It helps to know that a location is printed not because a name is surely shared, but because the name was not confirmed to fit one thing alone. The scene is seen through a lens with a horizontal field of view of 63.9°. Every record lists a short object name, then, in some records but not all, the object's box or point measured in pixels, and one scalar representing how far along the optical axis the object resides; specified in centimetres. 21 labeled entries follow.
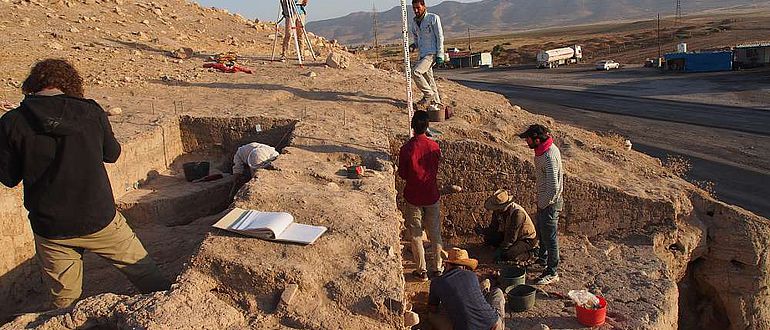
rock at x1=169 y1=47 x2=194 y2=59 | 1234
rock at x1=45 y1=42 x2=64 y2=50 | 1144
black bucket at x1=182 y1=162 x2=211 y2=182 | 738
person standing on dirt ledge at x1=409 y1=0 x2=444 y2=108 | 798
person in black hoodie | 354
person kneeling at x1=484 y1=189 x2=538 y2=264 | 662
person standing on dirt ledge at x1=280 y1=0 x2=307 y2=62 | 1115
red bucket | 521
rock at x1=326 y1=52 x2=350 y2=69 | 1185
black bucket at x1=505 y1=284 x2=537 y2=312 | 545
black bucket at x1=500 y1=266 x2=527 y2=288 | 589
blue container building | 3172
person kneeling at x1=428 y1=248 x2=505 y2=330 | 437
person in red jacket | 559
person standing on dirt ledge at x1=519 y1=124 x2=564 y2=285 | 544
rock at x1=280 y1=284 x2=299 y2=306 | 364
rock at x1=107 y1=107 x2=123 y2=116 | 827
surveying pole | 727
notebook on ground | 409
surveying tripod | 1109
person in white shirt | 639
